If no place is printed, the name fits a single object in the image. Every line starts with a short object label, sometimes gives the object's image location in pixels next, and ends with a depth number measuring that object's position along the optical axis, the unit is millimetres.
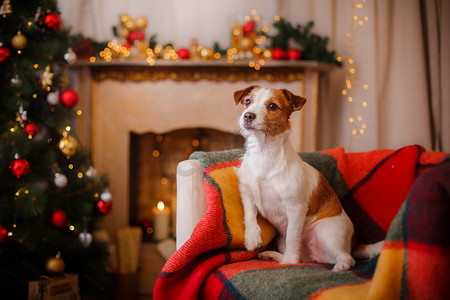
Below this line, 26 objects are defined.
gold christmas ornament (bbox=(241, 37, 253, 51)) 2770
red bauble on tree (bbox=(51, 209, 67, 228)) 2096
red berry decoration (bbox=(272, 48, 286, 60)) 2726
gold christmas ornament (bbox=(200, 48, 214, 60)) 2715
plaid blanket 887
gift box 1883
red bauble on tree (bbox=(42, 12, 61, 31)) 2129
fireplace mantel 2809
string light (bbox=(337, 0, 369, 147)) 2975
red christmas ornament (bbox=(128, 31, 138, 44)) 2816
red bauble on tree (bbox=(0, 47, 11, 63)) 1954
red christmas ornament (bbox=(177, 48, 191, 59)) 2730
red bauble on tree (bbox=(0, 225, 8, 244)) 1893
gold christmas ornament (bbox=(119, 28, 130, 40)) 2828
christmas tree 1953
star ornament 2117
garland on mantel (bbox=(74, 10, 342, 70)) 2727
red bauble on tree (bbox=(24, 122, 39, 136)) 2025
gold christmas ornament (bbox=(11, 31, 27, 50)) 1993
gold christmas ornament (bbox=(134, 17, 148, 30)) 2840
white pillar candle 2914
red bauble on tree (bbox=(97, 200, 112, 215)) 2297
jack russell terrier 1370
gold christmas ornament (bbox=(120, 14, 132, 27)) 2832
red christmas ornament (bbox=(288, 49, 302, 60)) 2715
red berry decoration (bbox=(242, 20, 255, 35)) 2828
